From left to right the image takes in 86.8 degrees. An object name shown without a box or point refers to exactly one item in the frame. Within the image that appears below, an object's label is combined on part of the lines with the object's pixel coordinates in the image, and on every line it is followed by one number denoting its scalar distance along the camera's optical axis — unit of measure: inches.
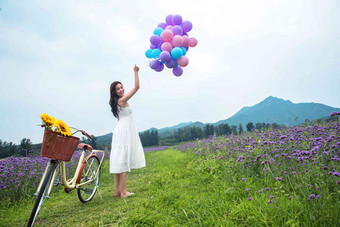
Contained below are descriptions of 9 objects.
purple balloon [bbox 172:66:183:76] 187.3
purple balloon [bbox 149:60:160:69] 175.0
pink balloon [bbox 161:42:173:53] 171.3
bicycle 96.0
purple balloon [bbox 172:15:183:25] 187.8
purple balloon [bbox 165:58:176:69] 173.9
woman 140.1
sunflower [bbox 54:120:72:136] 97.7
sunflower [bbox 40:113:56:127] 94.3
